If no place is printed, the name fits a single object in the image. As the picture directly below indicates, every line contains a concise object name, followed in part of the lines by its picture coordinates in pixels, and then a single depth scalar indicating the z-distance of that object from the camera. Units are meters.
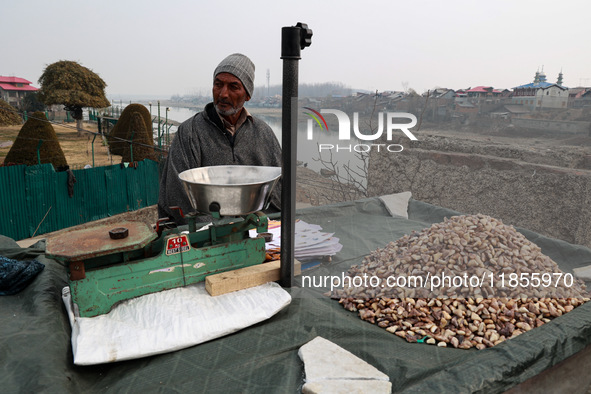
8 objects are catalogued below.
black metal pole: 1.60
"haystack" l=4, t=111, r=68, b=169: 7.98
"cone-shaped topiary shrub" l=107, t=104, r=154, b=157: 11.50
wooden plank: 1.59
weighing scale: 1.38
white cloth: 1.27
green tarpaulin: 1.18
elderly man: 2.28
